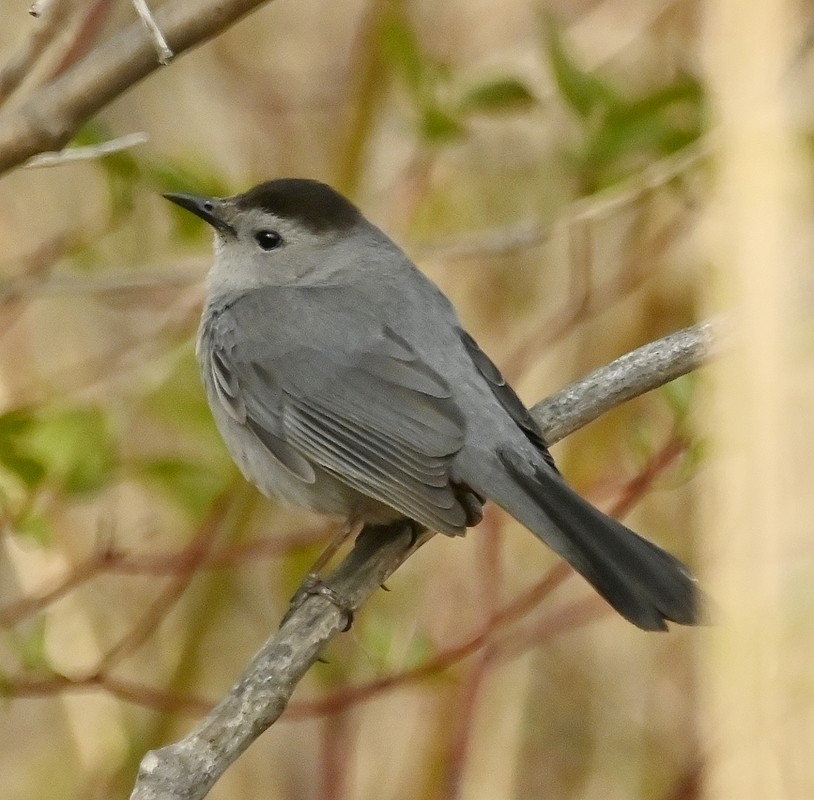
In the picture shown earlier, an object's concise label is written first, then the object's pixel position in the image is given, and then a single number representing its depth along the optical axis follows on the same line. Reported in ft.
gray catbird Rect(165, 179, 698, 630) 16.56
